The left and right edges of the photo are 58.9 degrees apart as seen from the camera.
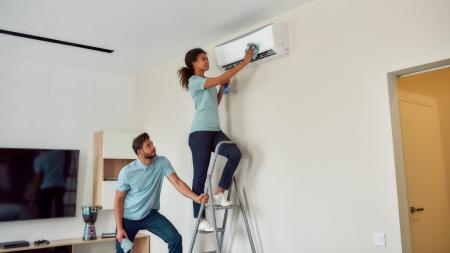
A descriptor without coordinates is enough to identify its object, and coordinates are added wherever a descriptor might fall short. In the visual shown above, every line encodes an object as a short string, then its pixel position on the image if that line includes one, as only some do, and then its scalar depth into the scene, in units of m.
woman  3.31
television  4.32
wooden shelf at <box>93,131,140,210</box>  4.69
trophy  4.59
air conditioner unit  3.24
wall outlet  2.60
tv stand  4.21
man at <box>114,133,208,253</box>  3.36
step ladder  3.16
